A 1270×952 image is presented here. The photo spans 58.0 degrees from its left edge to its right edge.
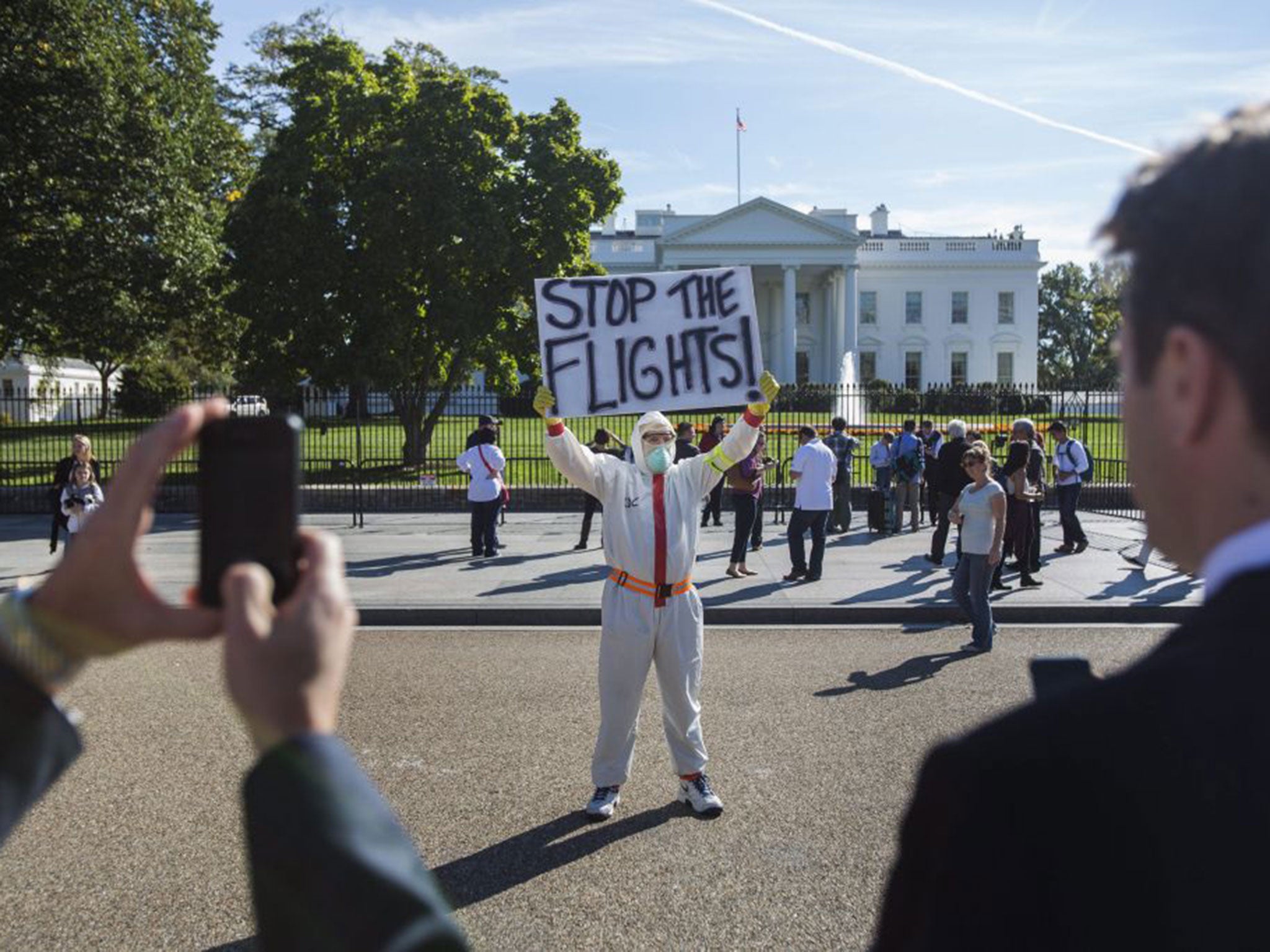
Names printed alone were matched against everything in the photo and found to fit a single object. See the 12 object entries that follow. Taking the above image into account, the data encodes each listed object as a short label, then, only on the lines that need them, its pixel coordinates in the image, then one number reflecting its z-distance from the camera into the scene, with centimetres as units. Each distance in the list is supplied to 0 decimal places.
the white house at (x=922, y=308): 7219
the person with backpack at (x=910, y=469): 1836
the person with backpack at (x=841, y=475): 1733
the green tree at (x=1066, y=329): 9081
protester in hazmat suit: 571
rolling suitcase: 1819
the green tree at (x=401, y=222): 2425
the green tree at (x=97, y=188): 2373
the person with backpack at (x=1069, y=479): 1538
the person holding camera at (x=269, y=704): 98
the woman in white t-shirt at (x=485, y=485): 1520
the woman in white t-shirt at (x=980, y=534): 975
